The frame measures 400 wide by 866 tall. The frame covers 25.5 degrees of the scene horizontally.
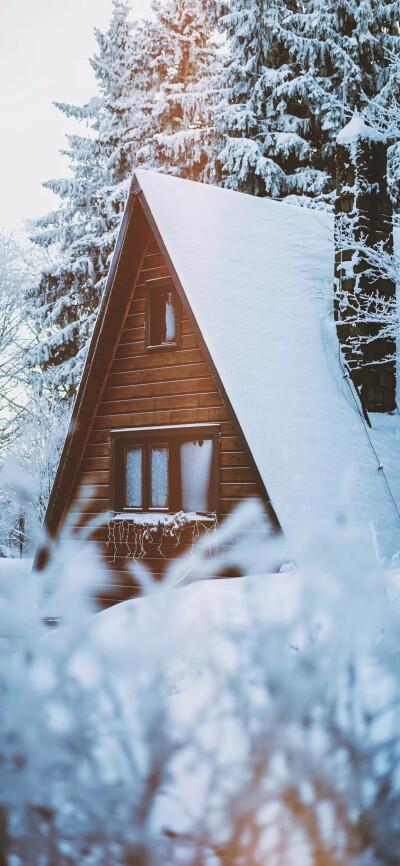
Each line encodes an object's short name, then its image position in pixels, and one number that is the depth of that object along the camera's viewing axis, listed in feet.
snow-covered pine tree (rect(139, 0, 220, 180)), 87.71
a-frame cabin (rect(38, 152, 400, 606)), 39.68
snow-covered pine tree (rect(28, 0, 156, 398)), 90.74
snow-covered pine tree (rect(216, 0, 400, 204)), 83.82
